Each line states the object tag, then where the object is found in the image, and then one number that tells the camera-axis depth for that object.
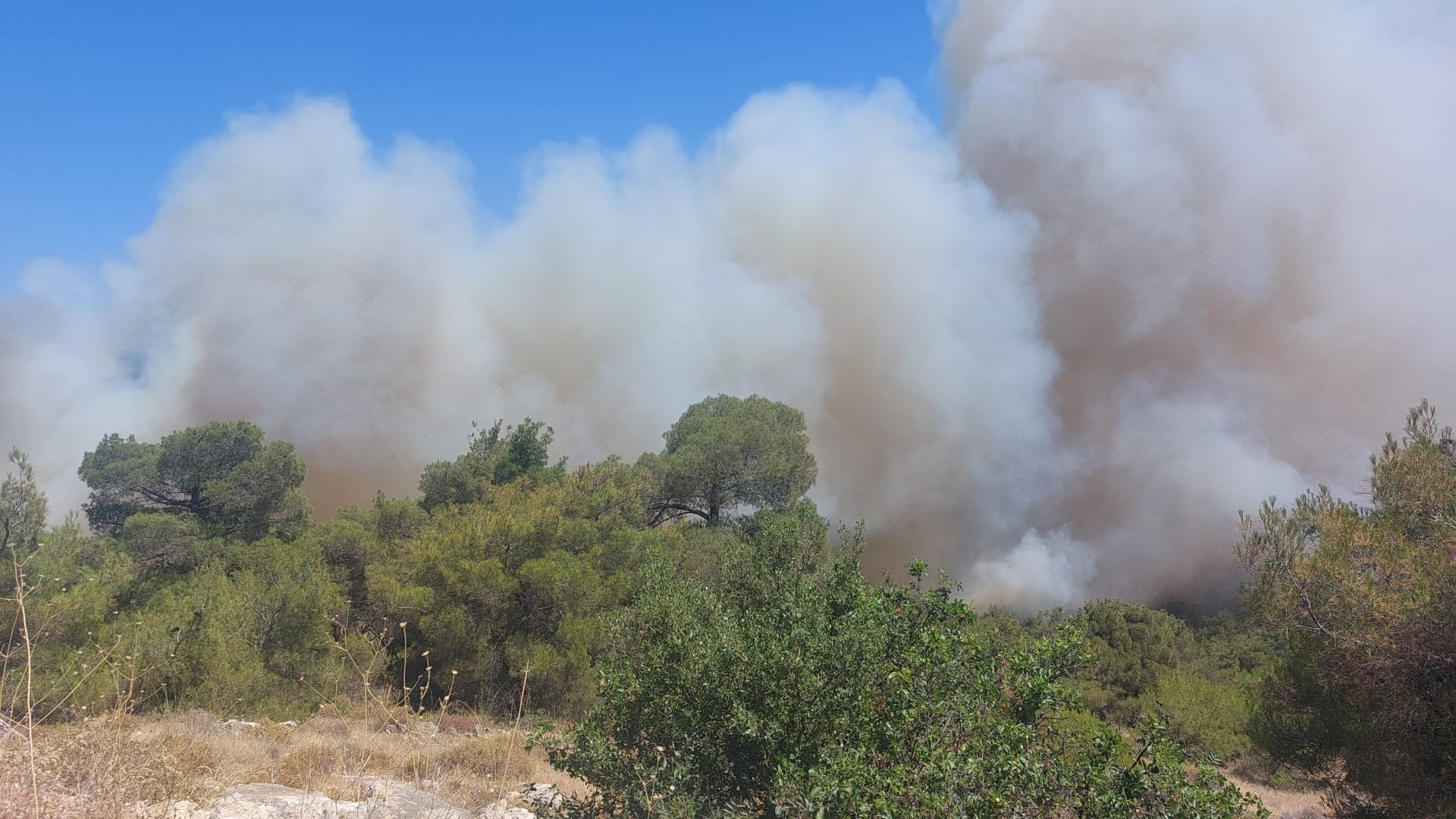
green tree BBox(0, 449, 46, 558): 10.62
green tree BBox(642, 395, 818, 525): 18.95
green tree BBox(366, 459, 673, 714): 12.10
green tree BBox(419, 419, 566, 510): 18.94
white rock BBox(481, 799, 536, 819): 4.77
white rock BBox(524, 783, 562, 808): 5.61
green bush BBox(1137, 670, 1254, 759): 13.24
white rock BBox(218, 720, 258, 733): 7.82
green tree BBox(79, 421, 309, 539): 17.06
